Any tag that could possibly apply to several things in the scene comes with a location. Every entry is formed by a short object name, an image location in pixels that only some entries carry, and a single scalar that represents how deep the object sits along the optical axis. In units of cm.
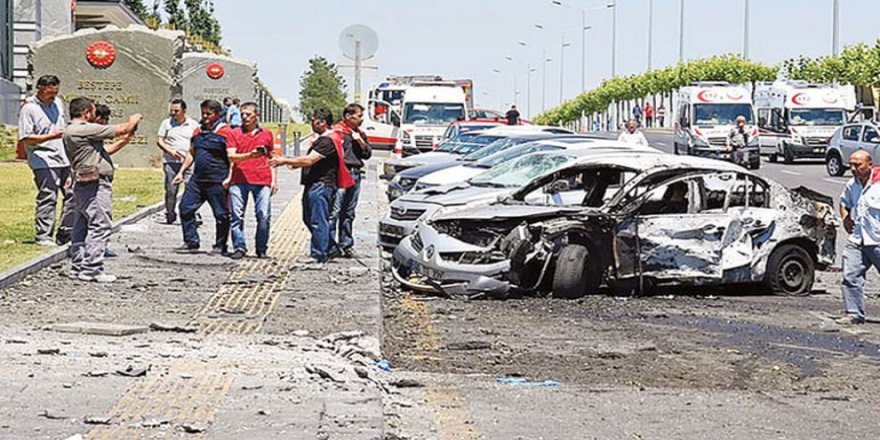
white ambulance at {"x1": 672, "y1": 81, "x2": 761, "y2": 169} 4541
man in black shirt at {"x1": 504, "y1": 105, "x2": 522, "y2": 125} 4003
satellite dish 3631
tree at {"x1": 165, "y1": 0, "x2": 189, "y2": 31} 7919
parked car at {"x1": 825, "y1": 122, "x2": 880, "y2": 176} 3931
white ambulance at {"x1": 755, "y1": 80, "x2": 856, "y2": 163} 4844
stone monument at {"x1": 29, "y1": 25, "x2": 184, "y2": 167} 3262
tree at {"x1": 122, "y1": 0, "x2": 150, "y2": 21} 7542
